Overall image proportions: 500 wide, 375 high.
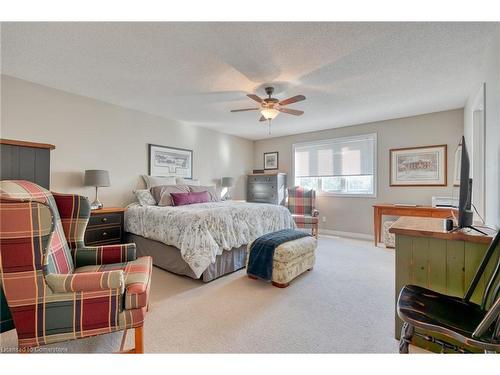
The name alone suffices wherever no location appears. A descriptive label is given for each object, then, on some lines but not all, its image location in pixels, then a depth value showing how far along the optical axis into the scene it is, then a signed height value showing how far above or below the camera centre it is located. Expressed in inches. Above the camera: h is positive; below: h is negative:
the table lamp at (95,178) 125.3 +4.3
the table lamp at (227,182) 208.5 +4.1
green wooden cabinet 55.7 -20.2
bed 100.3 -23.6
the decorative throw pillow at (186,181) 175.2 +4.0
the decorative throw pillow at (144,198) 143.5 -7.6
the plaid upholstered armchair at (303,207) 177.3 -17.5
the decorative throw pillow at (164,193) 144.4 -4.4
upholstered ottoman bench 97.5 -33.2
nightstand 118.3 -22.4
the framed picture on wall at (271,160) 241.0 +28.6
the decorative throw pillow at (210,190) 169.2 -2.9
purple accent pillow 144.3 -7.5
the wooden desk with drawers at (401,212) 138.7 -16.0
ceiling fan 106.2 +40.1
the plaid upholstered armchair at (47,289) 47.1 -23.1
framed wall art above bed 166.6 +19.4
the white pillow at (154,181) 158.0 +3.7
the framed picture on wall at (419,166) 155.8 +15.5
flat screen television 57.2 -1.9
